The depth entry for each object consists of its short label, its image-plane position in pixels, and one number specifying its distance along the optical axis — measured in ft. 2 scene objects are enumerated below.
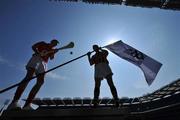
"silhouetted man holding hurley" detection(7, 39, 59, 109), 7.44
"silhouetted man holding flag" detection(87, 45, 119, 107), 8.91
